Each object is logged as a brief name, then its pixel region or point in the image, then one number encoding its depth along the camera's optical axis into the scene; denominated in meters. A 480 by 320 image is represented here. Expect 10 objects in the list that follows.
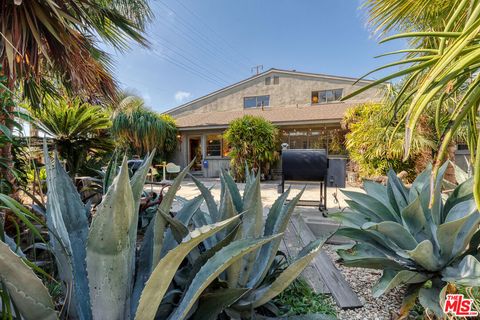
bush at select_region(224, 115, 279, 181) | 9.20
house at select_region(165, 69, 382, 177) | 10.89
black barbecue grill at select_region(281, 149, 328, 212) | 3.76
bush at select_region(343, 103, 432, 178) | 6.40
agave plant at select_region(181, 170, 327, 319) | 1.03
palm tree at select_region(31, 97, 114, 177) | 3.91
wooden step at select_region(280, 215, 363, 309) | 1.59
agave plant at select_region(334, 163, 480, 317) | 1.31
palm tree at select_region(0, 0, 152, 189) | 2.35
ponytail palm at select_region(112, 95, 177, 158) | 11.47
